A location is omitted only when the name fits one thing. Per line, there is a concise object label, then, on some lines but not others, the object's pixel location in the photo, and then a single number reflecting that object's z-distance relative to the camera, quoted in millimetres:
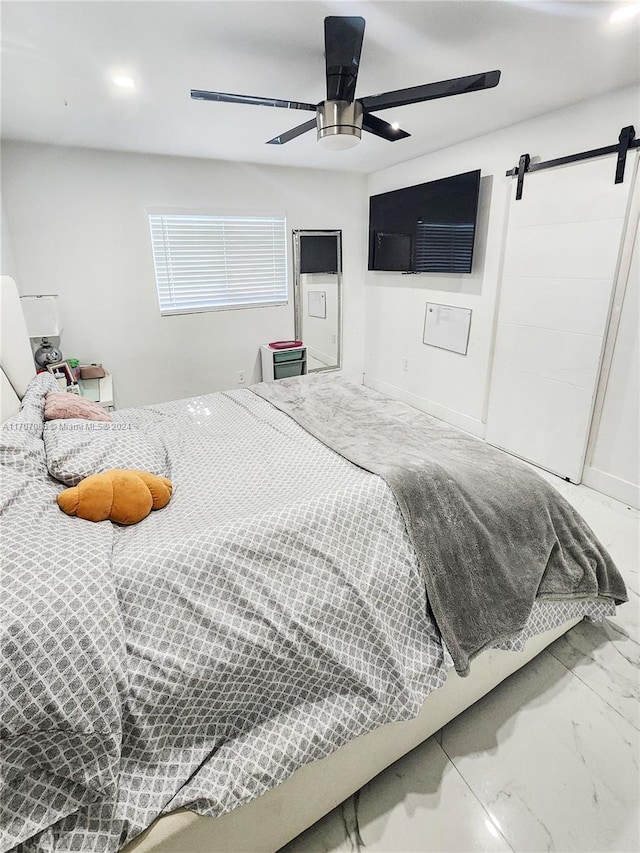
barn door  2725
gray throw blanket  1395
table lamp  3119
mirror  4637
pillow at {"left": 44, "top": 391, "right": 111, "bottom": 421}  1876
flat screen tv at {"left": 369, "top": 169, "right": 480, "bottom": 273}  3541
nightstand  3121
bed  871
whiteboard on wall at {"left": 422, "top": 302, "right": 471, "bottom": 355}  3901
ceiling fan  1646
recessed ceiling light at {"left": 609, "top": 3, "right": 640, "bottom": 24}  1666
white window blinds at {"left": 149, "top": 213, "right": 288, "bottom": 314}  3982
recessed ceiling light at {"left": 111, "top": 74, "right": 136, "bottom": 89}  2154
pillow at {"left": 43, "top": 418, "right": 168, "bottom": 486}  1469
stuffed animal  1292
